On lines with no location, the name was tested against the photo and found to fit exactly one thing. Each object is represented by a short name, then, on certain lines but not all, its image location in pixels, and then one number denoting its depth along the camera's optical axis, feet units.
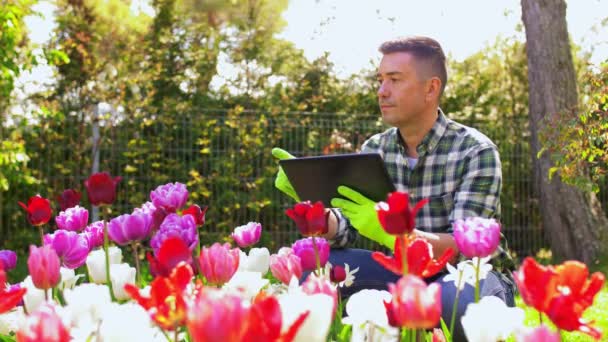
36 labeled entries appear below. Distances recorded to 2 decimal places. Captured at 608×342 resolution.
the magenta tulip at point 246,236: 5.86
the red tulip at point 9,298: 3.16
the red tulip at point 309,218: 4.74
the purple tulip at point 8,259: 5.41
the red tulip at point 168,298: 2.78
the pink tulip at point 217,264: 3.79
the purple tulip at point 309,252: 5.37
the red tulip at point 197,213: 5.57
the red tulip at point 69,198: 6.24
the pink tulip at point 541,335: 2.26
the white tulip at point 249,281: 4.41
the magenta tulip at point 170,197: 5.66
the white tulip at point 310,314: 2.39
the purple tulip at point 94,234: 5.65
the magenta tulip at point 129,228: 5.17
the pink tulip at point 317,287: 2.88
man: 8.45
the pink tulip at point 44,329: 2.28
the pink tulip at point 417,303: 2.61
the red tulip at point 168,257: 3.43
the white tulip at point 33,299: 4.24
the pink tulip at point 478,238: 3.87
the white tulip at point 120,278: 4.71
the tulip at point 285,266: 4.67
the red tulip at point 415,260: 3.51
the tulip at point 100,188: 5.10
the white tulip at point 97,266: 5.23
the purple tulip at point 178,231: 4.27
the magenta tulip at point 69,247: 5.07
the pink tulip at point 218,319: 1.93
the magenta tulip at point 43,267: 3.76
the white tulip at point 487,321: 3.38
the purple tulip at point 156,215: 5.41
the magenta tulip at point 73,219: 5.87
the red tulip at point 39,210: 5.52
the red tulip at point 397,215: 3.38
